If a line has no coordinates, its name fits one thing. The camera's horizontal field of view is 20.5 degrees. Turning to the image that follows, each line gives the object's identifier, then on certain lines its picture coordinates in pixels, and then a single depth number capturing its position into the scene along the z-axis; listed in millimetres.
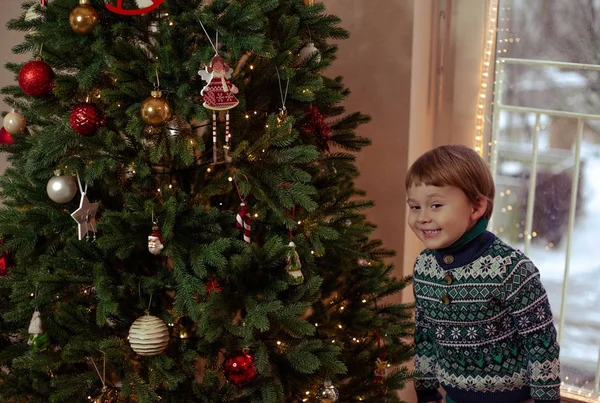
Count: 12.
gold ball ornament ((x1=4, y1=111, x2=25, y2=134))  3825
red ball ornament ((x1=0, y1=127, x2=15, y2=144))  3880
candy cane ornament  3744
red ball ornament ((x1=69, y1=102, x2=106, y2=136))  3695
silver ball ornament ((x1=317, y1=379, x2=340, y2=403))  3803
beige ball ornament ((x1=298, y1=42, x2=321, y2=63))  3854
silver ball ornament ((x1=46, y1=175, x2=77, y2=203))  3737
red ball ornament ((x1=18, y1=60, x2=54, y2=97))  3728
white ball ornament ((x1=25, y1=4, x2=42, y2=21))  3783
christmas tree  3690
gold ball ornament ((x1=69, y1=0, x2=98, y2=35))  3681
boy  3605
